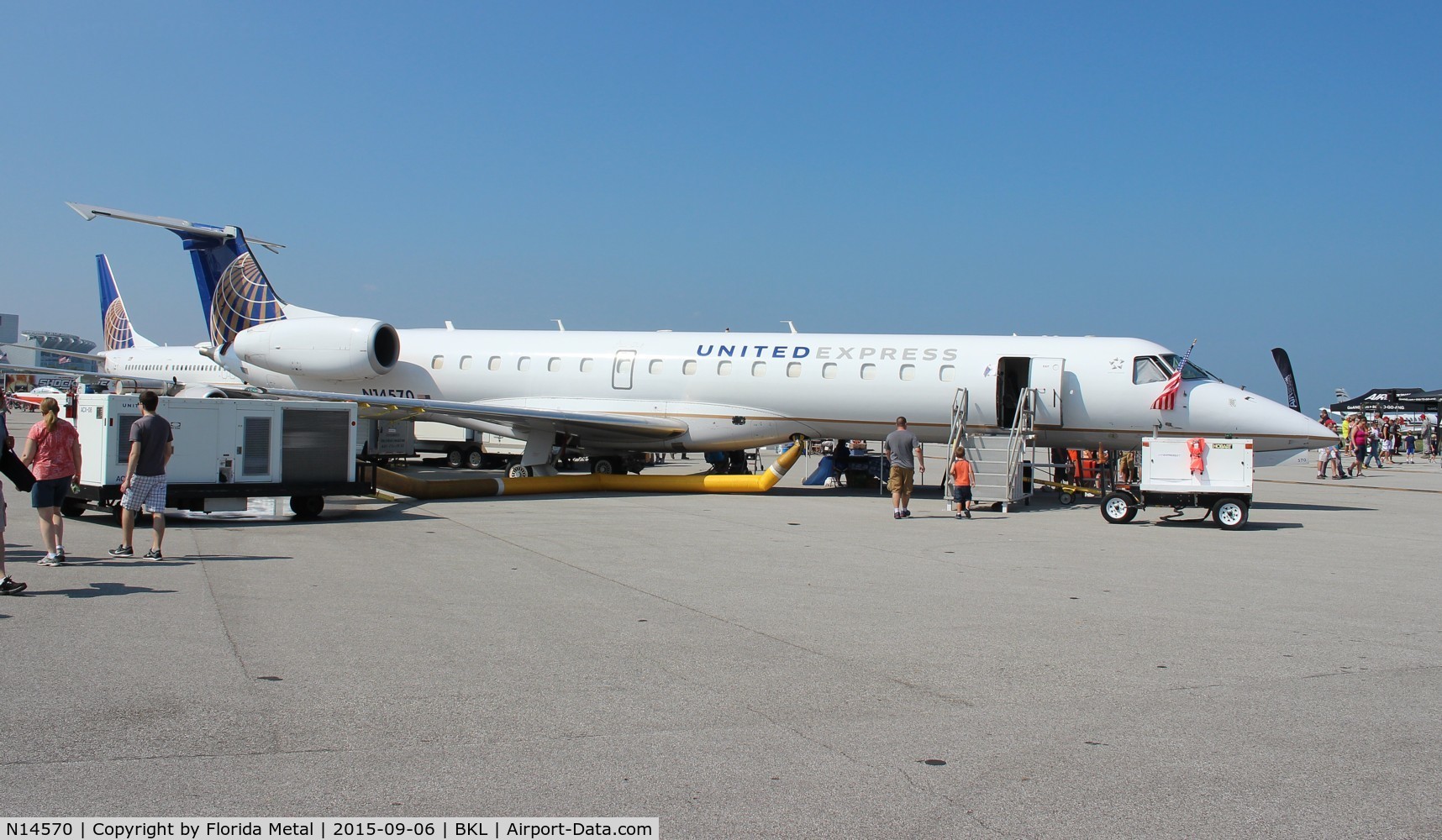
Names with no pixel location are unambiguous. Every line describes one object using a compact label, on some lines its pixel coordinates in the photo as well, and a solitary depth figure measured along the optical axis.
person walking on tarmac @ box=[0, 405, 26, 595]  8.13
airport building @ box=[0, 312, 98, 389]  107.27
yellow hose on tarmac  19.39
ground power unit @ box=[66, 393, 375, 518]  13.12
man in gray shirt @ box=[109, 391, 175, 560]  10.27
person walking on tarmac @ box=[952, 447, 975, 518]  16.89
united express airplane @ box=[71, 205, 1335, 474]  19.22
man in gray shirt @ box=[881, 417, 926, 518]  16.38
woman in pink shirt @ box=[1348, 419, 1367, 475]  31.80
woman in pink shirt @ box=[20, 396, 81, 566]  9.46
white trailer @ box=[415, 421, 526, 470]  29.97
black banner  36.06
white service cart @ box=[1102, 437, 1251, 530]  15.15
